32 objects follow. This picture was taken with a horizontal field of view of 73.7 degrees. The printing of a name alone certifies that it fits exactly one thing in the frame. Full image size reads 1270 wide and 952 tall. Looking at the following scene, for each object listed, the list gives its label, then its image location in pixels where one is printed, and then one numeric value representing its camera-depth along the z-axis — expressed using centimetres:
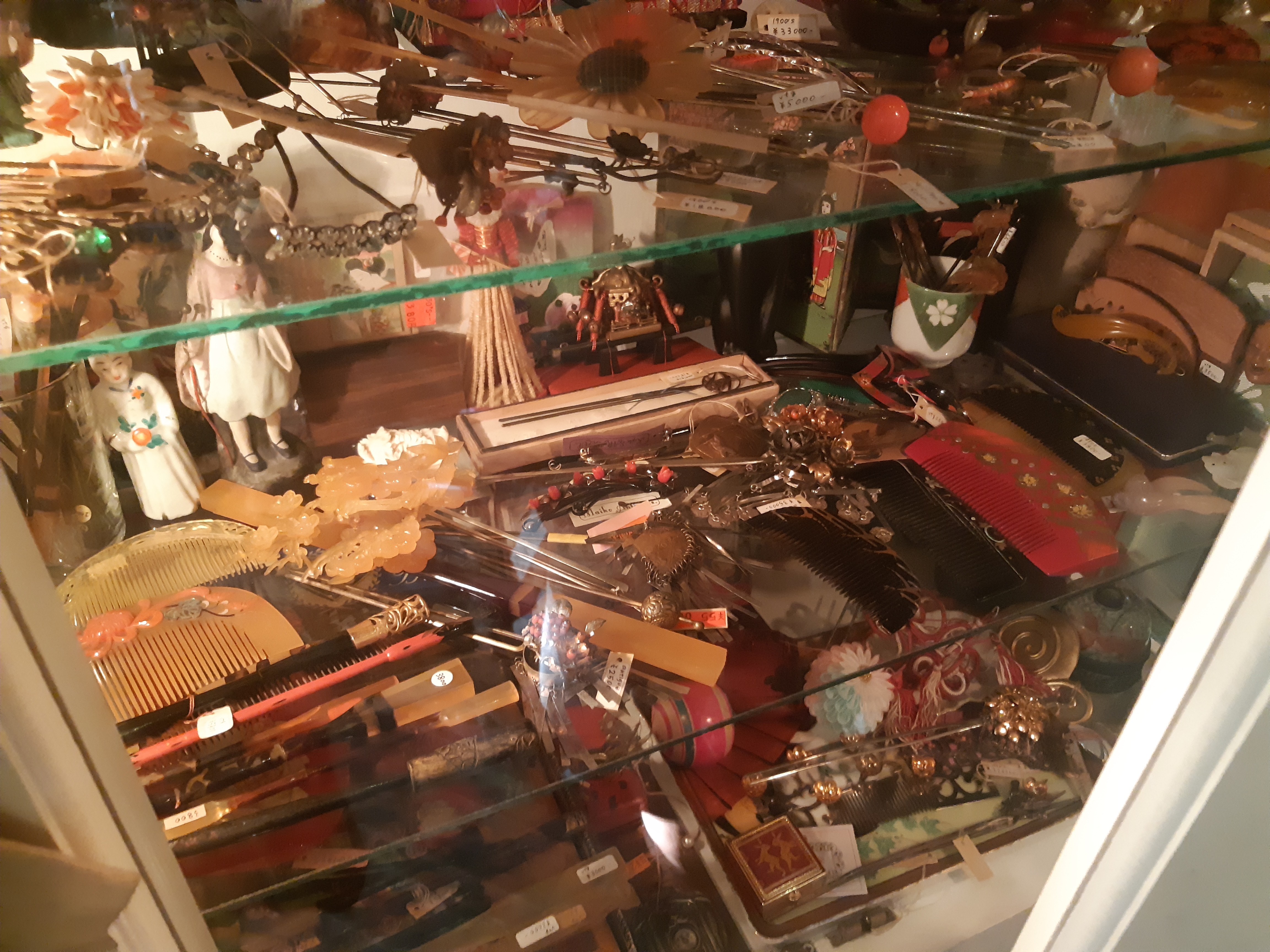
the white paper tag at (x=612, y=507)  94
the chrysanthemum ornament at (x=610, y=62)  66
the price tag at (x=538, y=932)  88
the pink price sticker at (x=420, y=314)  98
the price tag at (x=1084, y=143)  76
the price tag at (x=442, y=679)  80
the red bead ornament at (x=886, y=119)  72
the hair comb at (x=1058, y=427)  102
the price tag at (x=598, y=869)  94
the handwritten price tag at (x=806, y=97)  74
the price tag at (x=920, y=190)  67
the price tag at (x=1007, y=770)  109
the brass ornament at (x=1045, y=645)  108
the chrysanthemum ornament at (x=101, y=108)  56
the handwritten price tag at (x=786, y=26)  86
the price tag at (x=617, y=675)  83
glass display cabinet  57
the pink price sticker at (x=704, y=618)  87
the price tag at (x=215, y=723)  70
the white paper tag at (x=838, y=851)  100
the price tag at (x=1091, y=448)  103
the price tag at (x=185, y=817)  66
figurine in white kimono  80
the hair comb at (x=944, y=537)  91
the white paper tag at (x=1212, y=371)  105
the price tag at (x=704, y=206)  64
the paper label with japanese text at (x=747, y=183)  67
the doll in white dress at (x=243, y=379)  83
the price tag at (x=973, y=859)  104
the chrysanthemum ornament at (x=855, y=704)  101
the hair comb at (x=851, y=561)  91
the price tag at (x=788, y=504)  96
